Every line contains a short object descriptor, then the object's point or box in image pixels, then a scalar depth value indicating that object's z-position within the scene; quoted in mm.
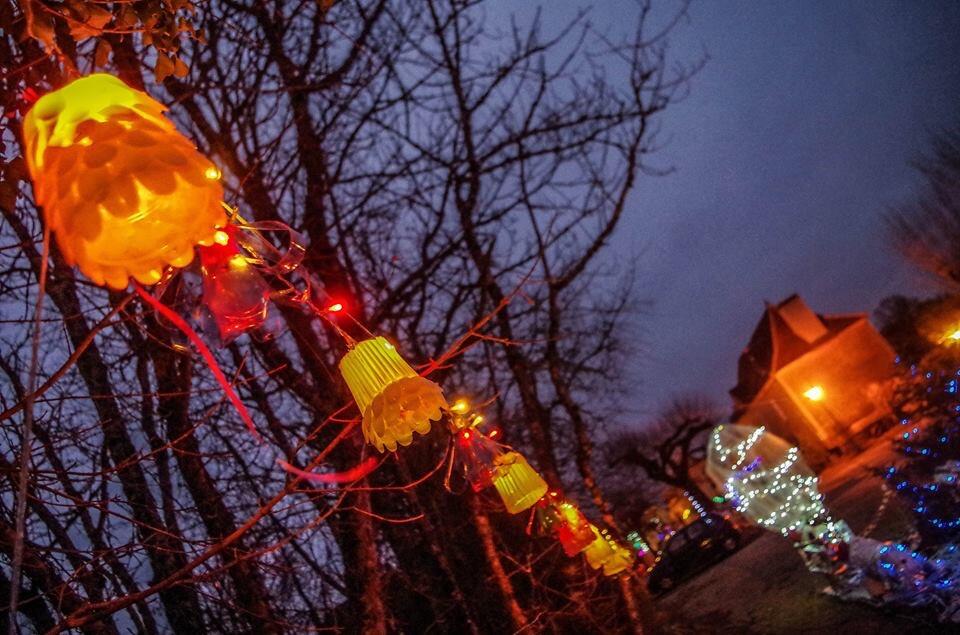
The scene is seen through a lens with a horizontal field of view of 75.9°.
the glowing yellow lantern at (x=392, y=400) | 2062
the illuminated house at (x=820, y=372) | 31531
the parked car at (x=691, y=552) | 18266
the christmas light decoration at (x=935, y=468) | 7799
